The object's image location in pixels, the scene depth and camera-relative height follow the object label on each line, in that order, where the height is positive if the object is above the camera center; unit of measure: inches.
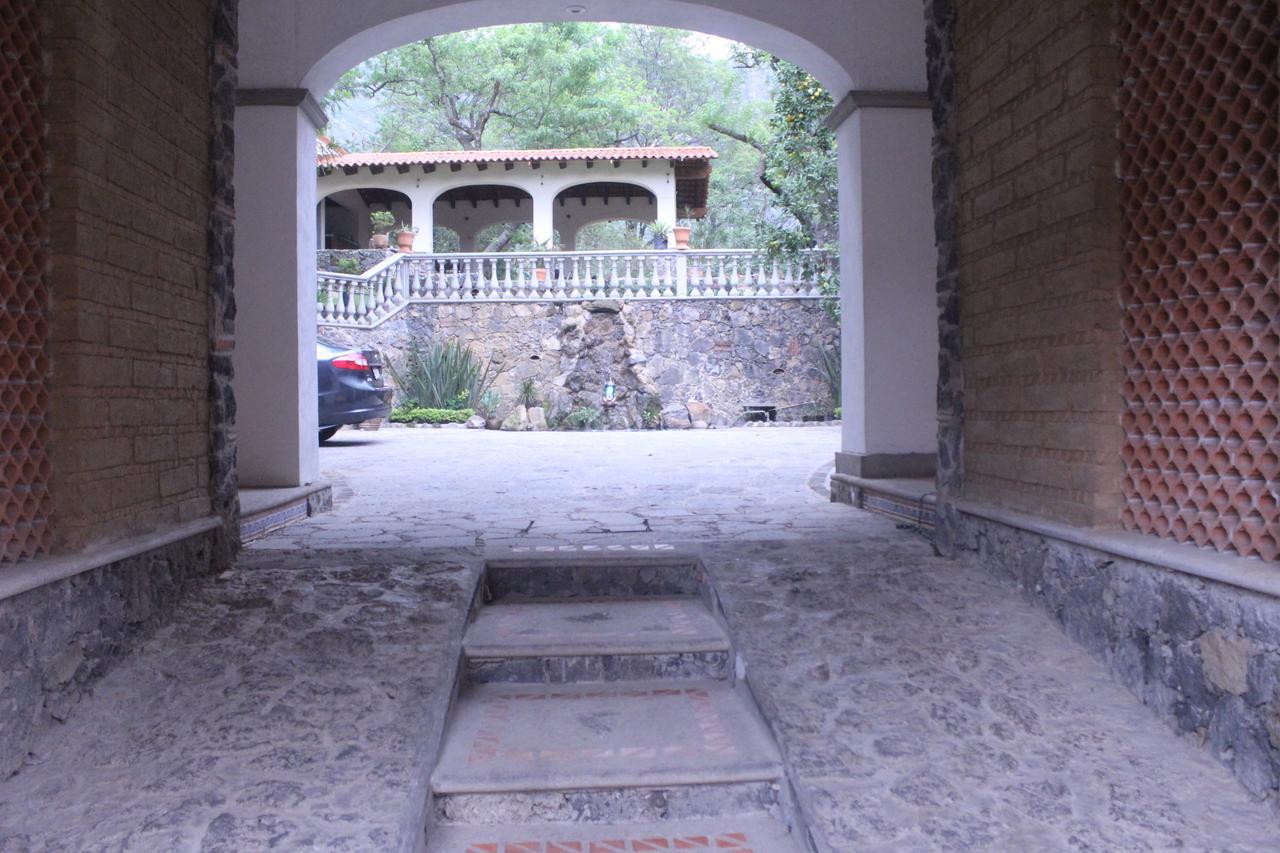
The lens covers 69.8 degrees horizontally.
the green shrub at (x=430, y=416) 505.4 -1.2
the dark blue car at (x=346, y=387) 357.1 +11.1
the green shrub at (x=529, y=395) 528.1 +10.2
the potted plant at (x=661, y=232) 630.9 +129.1
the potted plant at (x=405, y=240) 595.5 +113.3
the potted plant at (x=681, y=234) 561.6 +108.9
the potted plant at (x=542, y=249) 546.6 +104.0
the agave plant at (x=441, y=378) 522.0 +20.7
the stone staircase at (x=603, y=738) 93.6 -37.2
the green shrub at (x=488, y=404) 526.3 +5.2
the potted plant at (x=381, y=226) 629.0 +133.8
